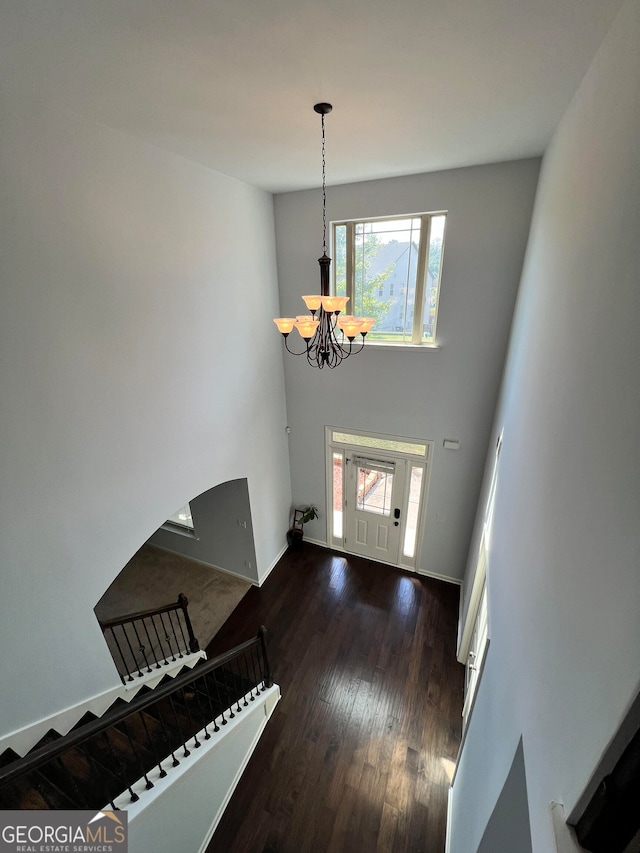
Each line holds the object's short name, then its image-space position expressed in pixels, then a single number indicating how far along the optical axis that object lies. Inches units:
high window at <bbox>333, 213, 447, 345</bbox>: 158.1
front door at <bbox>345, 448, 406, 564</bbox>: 202.1
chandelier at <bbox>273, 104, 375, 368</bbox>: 94.1
